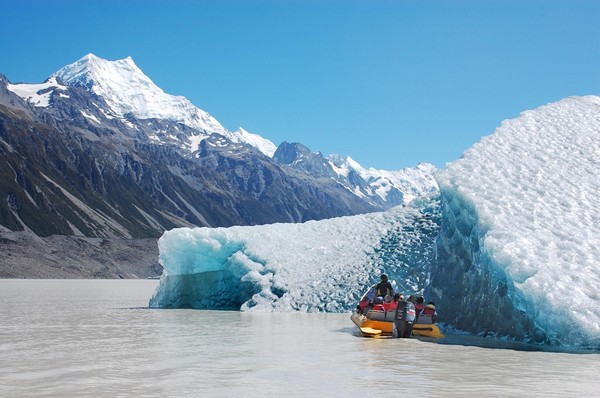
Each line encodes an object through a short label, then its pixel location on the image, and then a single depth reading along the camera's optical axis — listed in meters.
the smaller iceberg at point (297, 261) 27.66
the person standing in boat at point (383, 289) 21.09
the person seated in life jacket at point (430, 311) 19.52
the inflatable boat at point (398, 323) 19.05
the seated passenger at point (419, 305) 19.91
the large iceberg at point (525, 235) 15.90
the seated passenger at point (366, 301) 21.03
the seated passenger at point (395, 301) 19.42
